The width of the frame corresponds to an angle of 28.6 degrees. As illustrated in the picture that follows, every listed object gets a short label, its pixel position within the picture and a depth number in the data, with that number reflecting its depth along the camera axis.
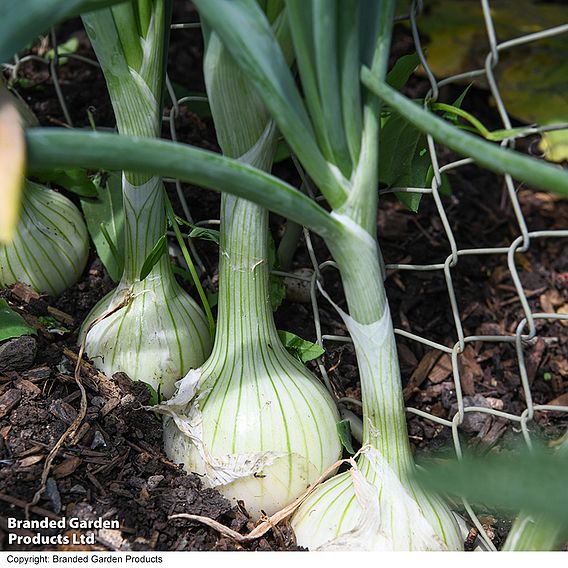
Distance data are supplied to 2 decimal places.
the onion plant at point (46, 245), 0.60
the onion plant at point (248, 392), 0.52
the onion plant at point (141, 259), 0.54
